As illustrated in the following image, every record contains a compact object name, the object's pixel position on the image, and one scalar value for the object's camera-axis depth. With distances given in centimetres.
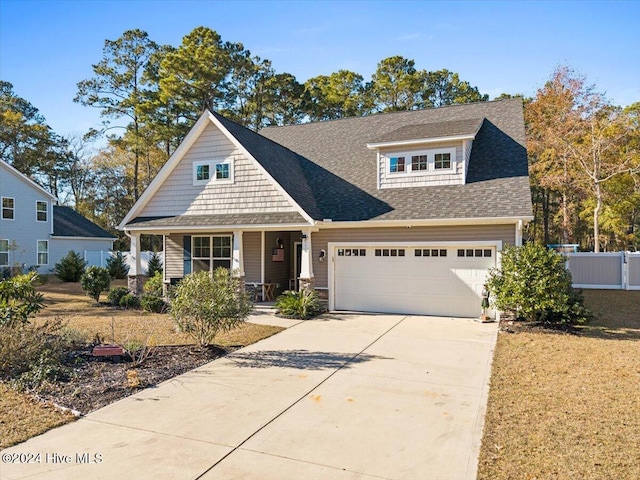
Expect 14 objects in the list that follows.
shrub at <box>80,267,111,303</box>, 1448
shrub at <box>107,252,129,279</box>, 2258
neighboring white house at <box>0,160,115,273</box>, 2291
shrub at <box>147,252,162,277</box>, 1962
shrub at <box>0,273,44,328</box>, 716
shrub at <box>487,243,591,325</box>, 953
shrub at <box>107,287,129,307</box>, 1407
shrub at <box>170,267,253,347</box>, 747
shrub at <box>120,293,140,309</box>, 1363
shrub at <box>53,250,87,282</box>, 2195
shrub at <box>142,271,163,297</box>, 1414
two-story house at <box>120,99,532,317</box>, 1163
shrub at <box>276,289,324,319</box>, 1170
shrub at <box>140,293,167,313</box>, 1283
